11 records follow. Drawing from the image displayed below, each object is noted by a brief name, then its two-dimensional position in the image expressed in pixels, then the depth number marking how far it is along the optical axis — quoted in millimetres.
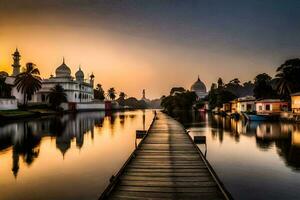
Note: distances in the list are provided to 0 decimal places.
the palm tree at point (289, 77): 74875
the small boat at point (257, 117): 63625
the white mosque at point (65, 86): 117588
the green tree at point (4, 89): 82375
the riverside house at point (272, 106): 73125
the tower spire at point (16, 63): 114375
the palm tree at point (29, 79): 89000
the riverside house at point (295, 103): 63053
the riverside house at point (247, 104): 87125
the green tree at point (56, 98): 107375
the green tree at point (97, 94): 192025
